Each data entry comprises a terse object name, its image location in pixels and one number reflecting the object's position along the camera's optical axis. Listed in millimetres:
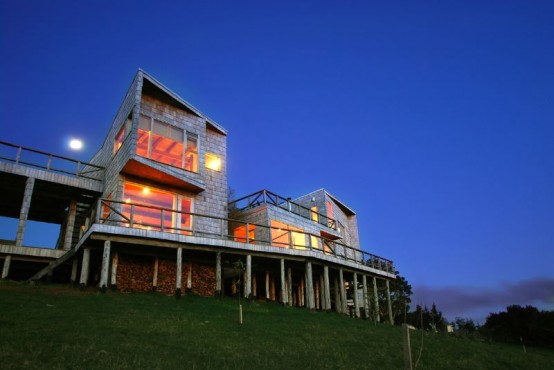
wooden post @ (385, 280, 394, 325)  27447
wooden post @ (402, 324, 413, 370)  6863
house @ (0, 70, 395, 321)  18828
